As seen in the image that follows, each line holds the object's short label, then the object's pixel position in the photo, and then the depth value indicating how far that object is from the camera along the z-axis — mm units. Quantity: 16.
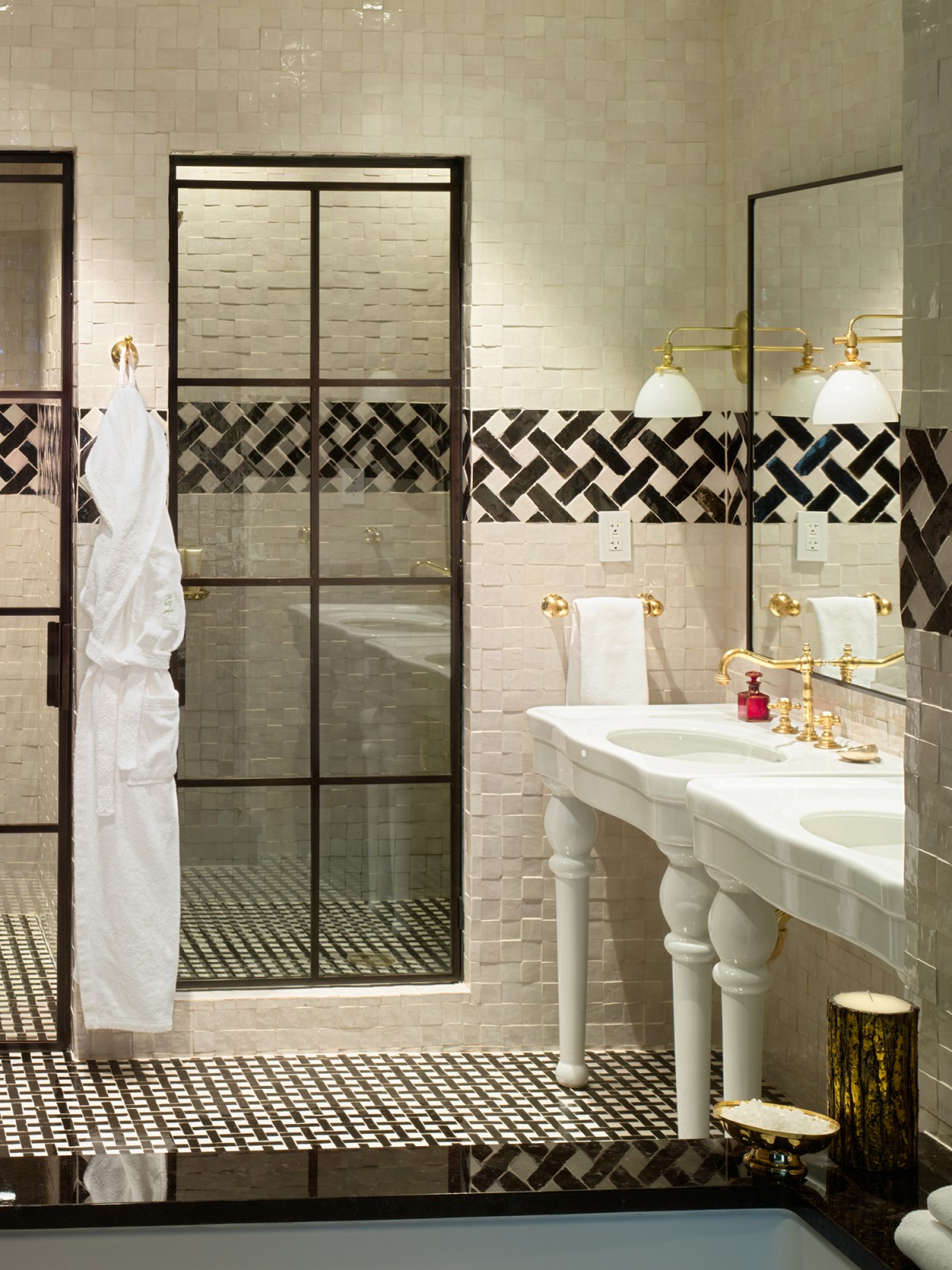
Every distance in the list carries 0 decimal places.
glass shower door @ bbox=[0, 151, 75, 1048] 3842
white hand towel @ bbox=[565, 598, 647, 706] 3832
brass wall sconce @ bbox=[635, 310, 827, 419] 3500
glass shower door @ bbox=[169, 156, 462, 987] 3910
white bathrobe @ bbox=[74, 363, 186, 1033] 3699
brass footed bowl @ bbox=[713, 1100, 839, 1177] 1521
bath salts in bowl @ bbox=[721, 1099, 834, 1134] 1554
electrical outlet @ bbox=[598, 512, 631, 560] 3963
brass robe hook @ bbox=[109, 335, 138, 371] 3729
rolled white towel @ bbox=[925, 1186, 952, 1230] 1274
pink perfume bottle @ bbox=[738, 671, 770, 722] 3604
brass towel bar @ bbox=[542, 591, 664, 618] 3918
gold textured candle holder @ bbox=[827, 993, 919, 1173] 1529
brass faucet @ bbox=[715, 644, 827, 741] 3324
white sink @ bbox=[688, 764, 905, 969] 2135
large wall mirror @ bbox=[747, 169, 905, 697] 3178
